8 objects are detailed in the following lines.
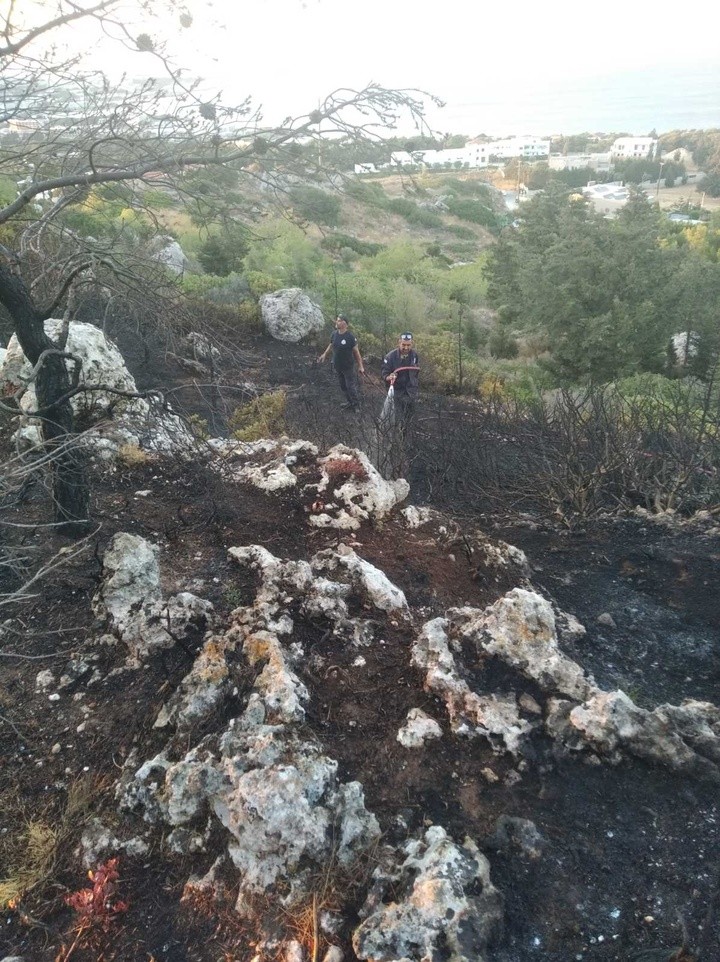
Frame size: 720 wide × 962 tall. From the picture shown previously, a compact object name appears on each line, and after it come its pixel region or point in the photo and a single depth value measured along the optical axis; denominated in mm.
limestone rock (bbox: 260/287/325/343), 12500
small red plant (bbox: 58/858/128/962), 2428
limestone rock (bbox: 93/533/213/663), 3615
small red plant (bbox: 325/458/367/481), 5016
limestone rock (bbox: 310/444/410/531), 4742
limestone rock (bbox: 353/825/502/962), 2197
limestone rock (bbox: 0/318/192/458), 5441
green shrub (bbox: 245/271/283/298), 13648
